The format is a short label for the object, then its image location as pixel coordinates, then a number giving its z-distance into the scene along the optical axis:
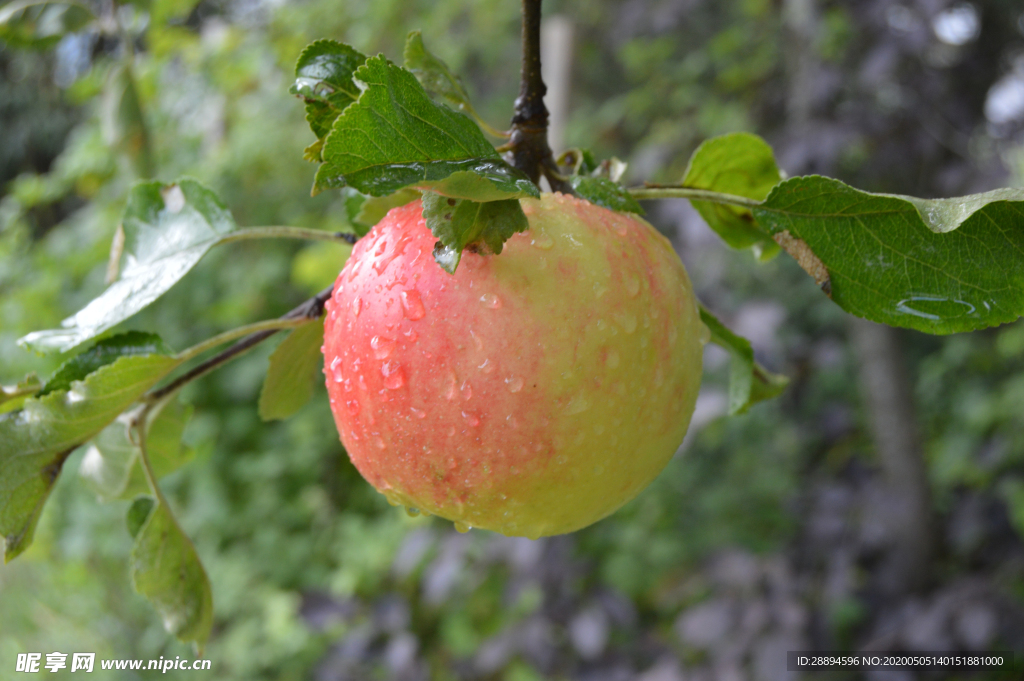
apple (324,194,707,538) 0.31
